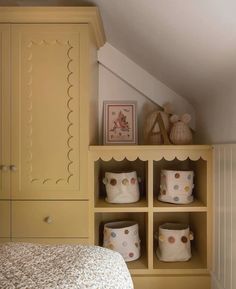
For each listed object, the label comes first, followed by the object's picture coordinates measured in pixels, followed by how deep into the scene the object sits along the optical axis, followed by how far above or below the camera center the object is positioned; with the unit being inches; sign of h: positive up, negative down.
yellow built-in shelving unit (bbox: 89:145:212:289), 63.7 -14.5
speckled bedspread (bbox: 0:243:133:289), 29.4 -14.0
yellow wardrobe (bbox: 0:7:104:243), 60.0 +5.0
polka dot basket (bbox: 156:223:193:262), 68.2 -24.3
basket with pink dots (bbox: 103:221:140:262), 68.1 -23.5
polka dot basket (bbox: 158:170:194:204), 67.3 -10.5
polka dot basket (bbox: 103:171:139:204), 68.0 -10.8
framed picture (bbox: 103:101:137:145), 80.0 +6.1
